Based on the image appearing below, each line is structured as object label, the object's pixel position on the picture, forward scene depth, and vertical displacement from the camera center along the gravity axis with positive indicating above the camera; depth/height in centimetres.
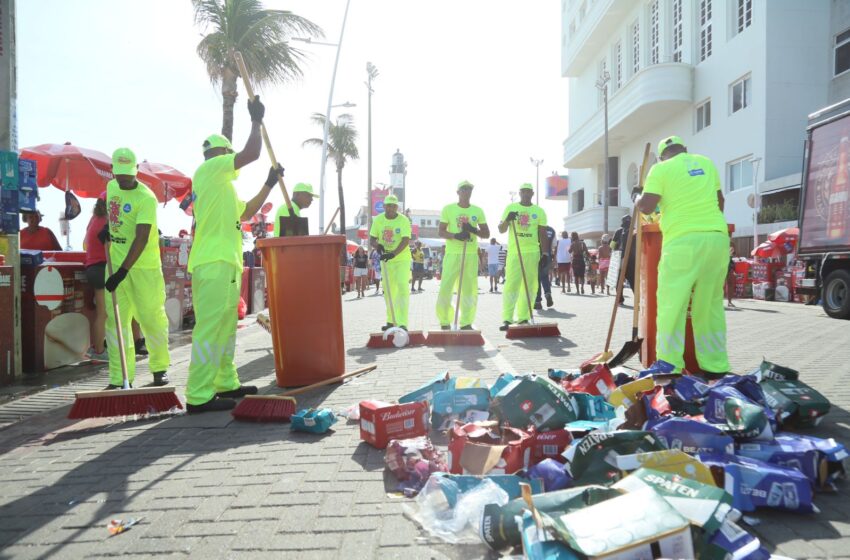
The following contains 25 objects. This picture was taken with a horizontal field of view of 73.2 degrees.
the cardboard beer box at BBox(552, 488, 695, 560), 177 -84
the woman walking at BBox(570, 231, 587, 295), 1723 +43
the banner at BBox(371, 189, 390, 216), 6158 +834
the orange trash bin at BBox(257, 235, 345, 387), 514 -34
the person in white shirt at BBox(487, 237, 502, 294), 2155 +38
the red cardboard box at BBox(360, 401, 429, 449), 333 -90
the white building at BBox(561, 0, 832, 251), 2020 +761
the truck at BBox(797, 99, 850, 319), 1007 +110
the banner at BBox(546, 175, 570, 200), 6128 +902
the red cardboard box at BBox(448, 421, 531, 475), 274 -89
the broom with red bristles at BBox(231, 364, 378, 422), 404 -97
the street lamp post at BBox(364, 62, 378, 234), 3950 +1362
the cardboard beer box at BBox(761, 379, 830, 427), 341 -82
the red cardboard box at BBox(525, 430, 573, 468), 281 -87
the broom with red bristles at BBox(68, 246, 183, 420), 394 -92
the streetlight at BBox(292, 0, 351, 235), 2336 +517
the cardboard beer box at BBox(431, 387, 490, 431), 366 -87
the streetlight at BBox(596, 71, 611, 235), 2959 +882
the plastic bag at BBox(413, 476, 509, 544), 230 -102
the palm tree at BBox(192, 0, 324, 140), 1538 +626
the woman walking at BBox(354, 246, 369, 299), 1923 +10
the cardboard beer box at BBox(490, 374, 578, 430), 317 -76
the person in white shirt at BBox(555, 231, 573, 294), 1770 +46
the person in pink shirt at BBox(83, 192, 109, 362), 645 +10
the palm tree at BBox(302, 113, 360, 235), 4025 +911
